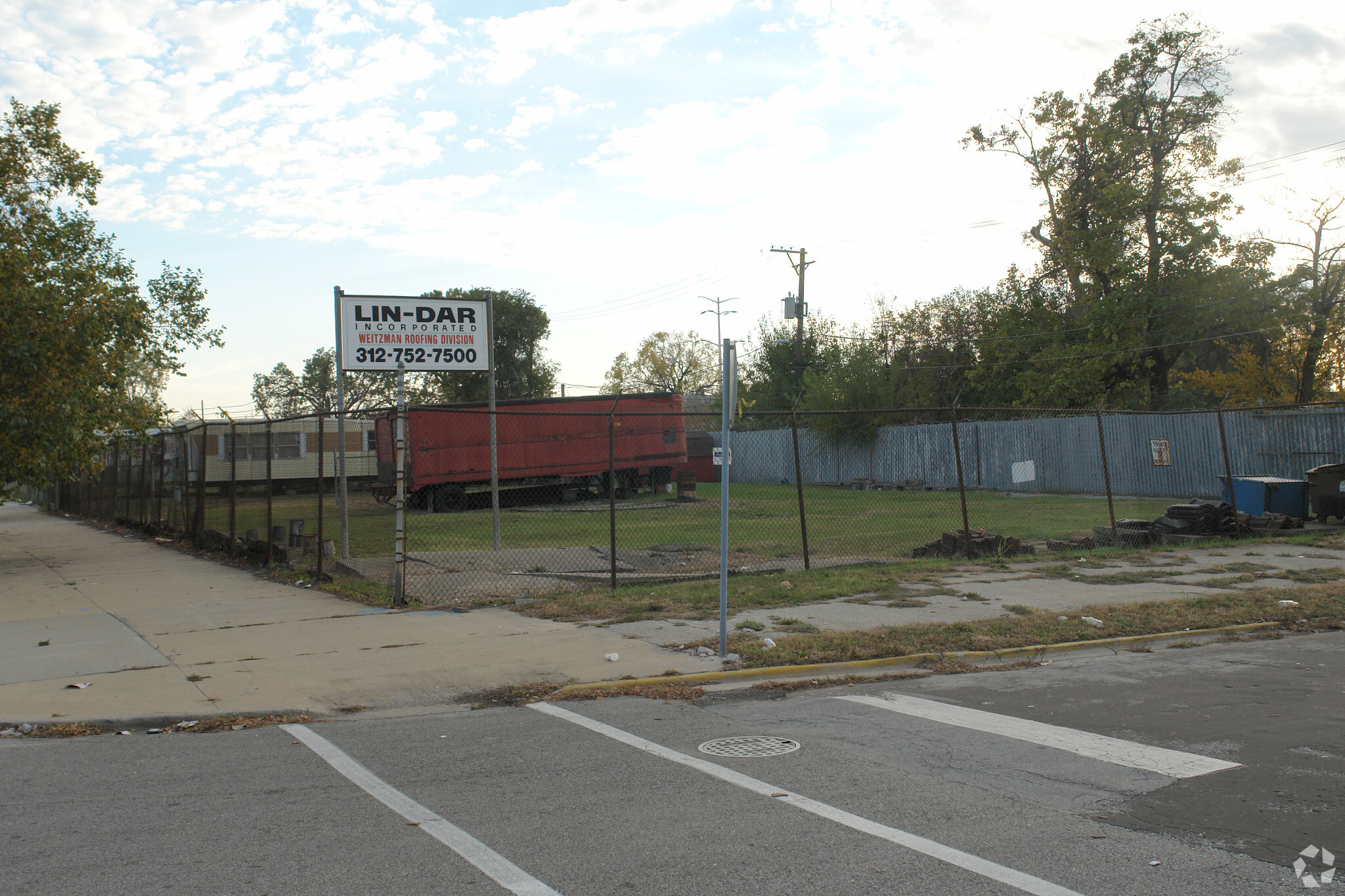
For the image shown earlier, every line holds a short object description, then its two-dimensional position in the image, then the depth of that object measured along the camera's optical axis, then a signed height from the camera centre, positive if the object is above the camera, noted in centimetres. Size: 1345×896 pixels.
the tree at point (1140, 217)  3669 +910
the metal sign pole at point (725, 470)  738 -8
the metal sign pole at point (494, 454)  1410 +19
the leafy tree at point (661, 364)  9319 +967
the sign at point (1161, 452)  1789 -10
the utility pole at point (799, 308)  4341 +717
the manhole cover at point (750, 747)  549 -170
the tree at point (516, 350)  6538 +813
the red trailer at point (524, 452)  2670 +42
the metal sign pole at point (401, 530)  1017 -67
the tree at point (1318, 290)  3609 +584
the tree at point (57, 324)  1468 +257
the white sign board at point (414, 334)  1395 +203
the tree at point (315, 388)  8125 +830
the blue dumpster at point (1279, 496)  1720 -96
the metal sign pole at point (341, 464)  1347 +11
